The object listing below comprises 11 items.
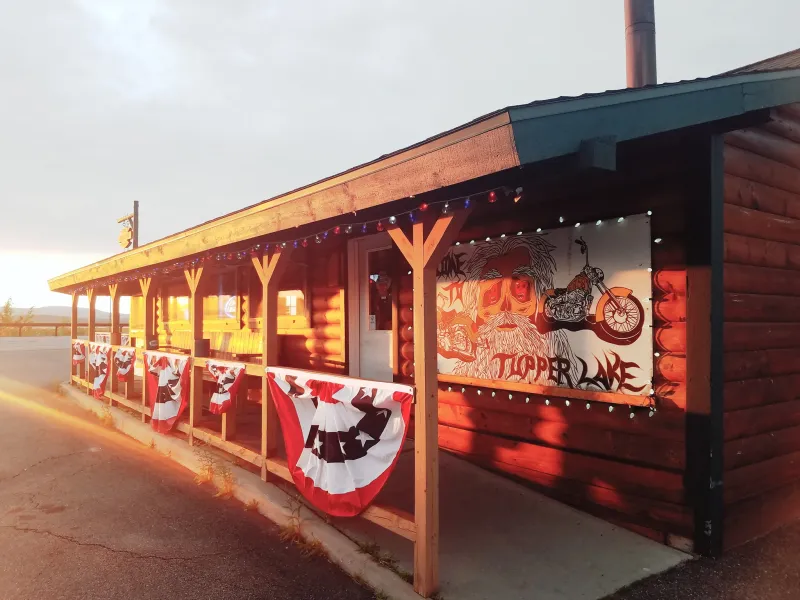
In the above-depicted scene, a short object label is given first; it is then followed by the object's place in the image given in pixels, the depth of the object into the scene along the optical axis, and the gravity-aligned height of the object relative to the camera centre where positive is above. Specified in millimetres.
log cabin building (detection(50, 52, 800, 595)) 3377 +73
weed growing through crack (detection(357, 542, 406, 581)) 3678 -1863
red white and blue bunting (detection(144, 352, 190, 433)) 7266 -1202
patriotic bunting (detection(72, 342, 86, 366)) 11992 -1105
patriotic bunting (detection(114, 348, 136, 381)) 9109 -994
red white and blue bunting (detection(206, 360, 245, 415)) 6066 -940
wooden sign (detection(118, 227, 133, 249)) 15898 +2030
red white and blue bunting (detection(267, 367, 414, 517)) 3861 -1066
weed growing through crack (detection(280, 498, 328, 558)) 4188 -1944
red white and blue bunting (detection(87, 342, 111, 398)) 10242 -1212
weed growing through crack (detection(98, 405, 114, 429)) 9188 -1992
